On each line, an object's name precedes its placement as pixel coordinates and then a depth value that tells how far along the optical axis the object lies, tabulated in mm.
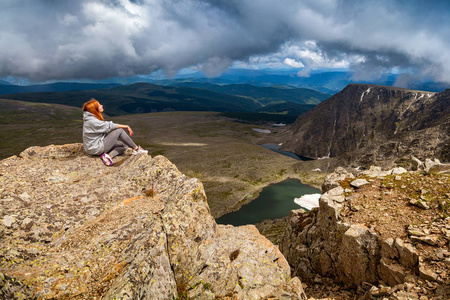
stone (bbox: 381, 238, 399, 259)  14562
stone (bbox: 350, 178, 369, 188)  21359
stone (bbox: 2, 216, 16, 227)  8992
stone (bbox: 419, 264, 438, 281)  11820
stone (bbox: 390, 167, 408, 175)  22586
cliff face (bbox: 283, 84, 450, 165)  73000
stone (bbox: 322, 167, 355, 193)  26884
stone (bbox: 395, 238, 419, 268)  13273
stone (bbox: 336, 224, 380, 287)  16016
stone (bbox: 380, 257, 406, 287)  13664
